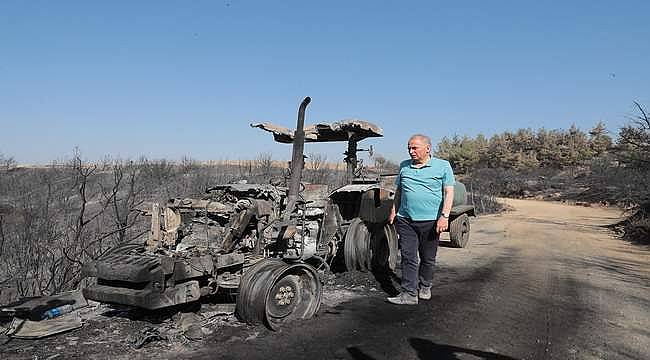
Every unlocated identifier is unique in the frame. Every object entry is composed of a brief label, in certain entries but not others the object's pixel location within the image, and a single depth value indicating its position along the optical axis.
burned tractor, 4.53
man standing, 5.17
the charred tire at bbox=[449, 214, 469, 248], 10.84
